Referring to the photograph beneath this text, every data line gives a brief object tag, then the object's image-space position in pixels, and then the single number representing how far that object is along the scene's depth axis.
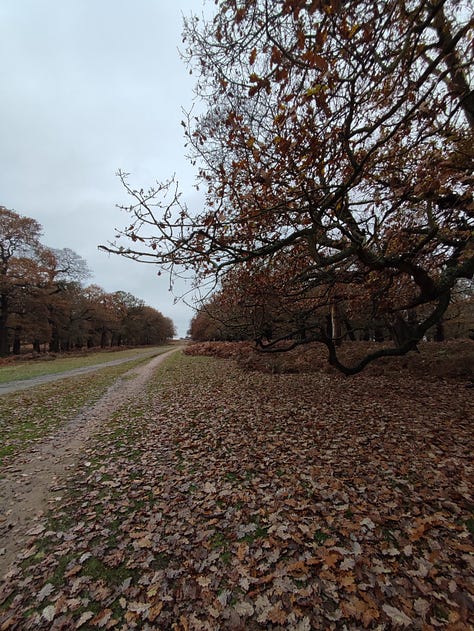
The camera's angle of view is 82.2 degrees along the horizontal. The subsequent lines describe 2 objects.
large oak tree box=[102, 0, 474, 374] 2.63
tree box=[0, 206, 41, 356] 24.75
